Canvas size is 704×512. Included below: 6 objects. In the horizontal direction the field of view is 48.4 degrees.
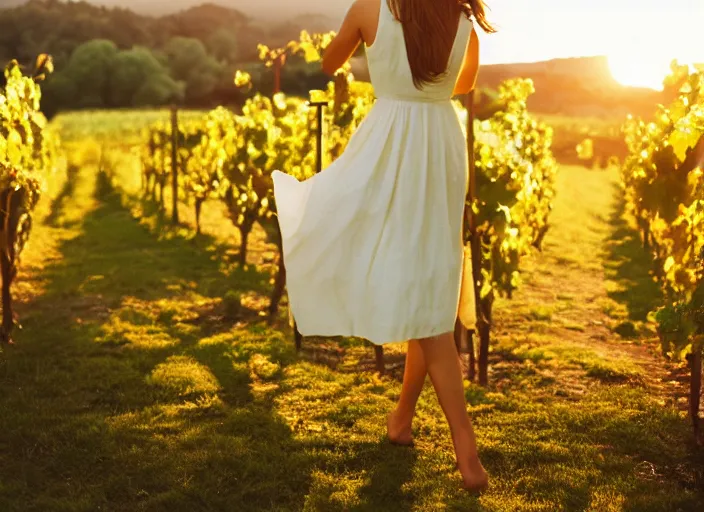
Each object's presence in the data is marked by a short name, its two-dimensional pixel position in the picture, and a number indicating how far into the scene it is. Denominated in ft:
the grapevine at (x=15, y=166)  15.15
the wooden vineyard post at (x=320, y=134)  14.21
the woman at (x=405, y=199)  8.73
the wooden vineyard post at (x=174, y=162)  35.83
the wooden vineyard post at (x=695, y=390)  11.31
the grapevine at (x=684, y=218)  10.67
